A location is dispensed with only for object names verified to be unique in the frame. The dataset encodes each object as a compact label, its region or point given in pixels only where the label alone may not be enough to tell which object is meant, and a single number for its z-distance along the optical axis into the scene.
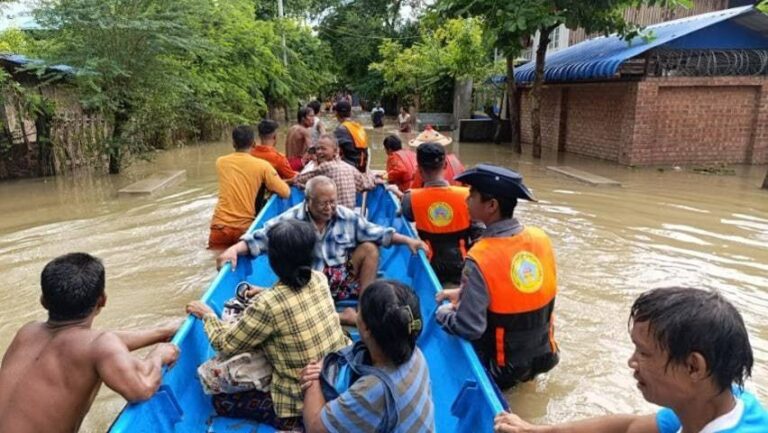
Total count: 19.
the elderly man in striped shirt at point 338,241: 3.62
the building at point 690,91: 11.66
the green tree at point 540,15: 10.52
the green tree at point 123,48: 9.87
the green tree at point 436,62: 19.00
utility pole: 22.60
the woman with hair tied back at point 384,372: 1.71
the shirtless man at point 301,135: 7.30
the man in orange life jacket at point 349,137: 6.78
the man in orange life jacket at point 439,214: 4.23
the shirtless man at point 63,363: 1.98
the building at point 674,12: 16.06
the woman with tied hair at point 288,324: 2.25
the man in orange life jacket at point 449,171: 5.11
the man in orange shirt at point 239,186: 4.95
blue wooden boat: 2.19
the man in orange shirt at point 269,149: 5.77
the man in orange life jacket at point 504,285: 2.58
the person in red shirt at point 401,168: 5.87
